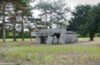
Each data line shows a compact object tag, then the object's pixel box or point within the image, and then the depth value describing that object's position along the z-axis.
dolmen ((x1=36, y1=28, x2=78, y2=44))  15.62
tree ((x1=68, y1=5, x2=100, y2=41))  16.77
